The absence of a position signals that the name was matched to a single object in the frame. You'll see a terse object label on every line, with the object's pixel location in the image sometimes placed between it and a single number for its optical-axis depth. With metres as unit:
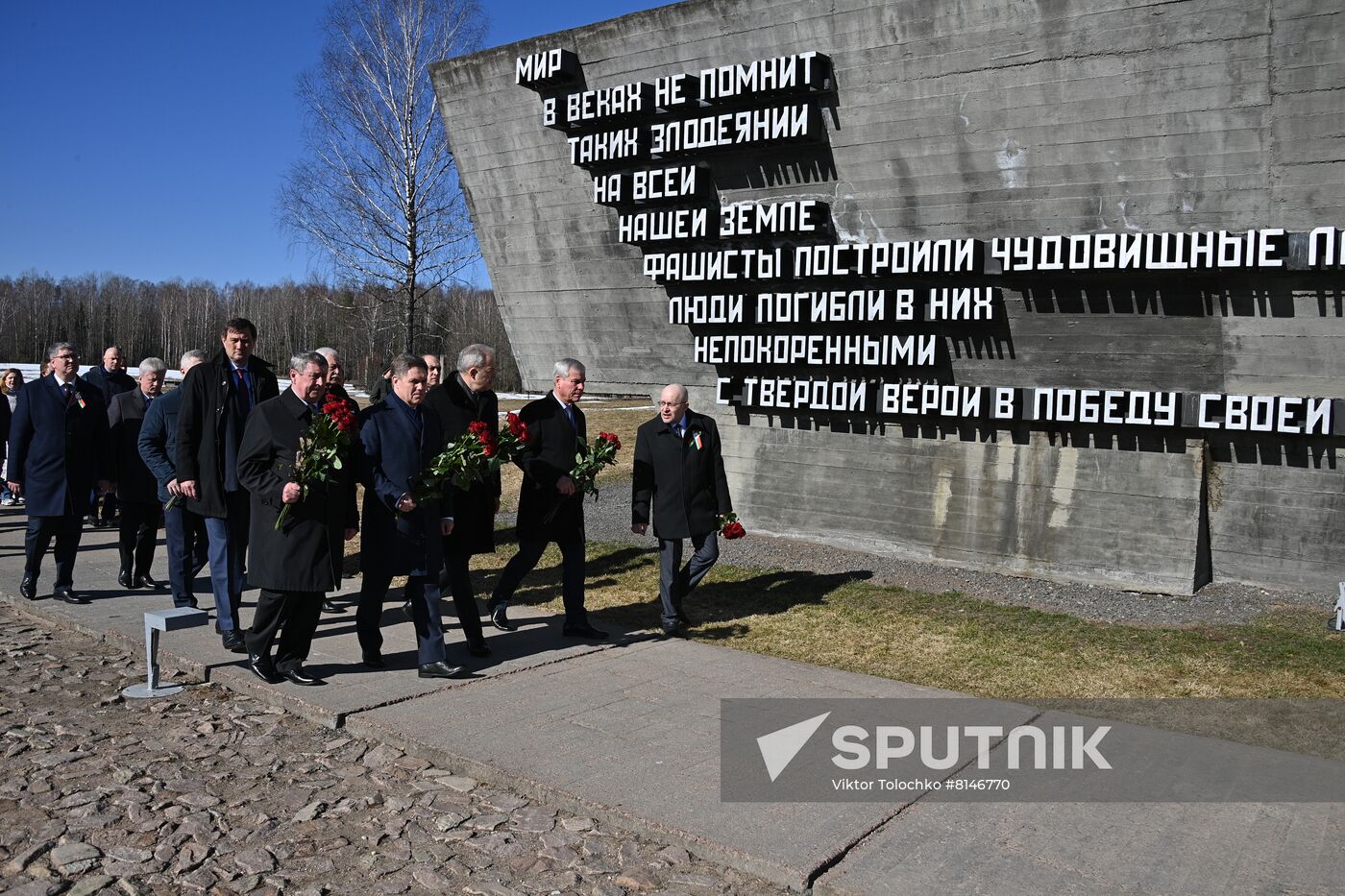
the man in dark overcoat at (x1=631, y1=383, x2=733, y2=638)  7.80
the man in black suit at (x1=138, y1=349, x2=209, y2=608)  7.86
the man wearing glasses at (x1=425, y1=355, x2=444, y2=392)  9.36
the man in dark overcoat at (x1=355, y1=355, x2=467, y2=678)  6.45
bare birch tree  24.72
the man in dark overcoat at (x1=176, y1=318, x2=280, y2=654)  7.08
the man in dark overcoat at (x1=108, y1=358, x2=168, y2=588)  9.52
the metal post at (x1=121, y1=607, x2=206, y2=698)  6.38
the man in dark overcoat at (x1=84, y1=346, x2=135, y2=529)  11.33
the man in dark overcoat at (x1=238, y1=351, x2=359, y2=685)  6.18
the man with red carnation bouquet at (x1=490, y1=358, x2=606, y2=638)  7.72
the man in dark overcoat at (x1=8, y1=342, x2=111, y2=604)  8.93
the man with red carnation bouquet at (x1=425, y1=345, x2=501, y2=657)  7.18
